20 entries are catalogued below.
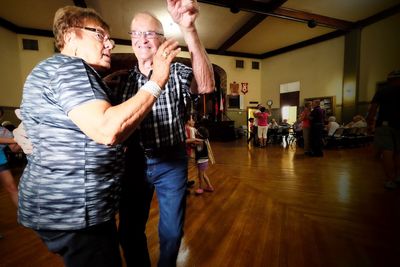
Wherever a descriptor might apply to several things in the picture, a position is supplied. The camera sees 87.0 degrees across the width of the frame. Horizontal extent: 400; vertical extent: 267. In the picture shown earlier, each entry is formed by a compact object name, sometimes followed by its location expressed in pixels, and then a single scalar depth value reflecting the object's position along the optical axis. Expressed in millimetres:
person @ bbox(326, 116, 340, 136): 7089
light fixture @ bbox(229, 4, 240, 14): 6680
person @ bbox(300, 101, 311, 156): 5966
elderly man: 1069
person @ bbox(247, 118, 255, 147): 9076
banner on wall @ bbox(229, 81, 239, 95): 12203
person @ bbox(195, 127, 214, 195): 3191
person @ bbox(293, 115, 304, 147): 7888
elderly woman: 638
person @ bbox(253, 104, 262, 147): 8484
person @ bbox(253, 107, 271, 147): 7672
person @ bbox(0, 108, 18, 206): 2148
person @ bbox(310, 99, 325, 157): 5641
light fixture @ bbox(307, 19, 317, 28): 7879
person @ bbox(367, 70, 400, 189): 2822
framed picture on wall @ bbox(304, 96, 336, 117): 9859
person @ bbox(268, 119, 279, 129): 9049
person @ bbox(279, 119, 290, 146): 9094
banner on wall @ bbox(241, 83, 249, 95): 12555
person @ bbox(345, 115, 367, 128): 7543
